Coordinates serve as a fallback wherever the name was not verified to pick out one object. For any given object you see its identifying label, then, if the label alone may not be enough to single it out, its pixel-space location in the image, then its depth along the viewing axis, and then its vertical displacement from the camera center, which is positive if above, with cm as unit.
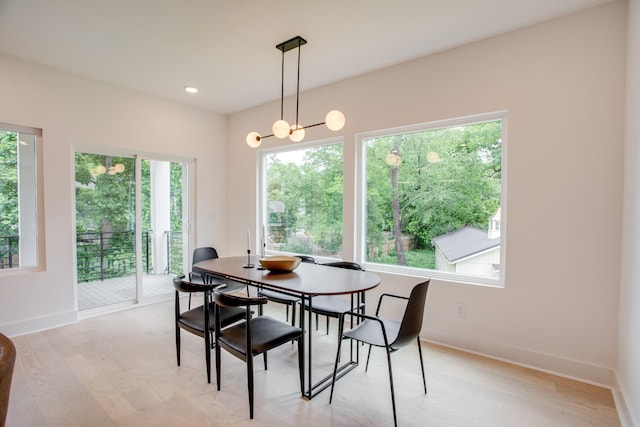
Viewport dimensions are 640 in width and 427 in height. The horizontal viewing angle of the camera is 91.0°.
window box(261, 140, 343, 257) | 395 +12
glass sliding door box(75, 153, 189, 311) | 385 -28
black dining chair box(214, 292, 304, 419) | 195 -87
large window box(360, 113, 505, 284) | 288 +8
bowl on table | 257 -47
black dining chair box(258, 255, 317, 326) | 297 -89
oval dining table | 209 -54
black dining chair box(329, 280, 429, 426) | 190 -84
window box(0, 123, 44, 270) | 326 +10
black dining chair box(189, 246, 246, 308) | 307 -70
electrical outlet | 290 -95
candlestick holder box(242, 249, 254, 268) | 281 -52
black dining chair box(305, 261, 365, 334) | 258 -85
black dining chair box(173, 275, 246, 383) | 233 -88
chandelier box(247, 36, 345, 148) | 235 +65
